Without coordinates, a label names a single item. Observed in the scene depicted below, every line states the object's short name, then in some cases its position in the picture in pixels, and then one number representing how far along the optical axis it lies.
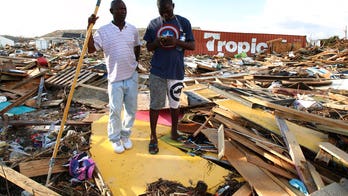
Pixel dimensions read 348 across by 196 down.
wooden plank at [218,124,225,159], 3.10
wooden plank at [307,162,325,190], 2.48
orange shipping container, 22.05
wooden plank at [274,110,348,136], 3.21
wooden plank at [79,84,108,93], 7.05
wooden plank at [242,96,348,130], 3.12
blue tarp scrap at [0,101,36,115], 5.92
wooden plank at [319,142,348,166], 2.51
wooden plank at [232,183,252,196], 2.66
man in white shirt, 3.37
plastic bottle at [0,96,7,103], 6.70
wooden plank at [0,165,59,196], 2.59
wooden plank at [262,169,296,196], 2.57
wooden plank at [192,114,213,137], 3.97
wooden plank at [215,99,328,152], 3.24
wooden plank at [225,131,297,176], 2.88
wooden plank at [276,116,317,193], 2.57
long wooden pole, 3.06
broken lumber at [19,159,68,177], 3.16
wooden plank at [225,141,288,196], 2.60
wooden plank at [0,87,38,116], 5.40
